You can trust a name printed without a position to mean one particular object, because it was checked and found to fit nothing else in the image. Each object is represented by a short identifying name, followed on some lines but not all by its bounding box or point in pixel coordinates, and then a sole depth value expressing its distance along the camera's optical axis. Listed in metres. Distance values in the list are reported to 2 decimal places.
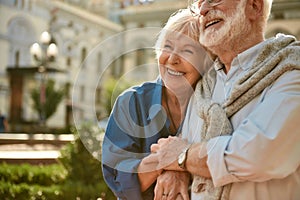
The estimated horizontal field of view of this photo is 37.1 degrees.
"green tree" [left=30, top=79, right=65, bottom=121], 18.12
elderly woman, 1.38
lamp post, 9.97
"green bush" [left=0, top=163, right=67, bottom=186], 4.71
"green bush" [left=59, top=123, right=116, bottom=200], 4.01
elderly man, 1.12
